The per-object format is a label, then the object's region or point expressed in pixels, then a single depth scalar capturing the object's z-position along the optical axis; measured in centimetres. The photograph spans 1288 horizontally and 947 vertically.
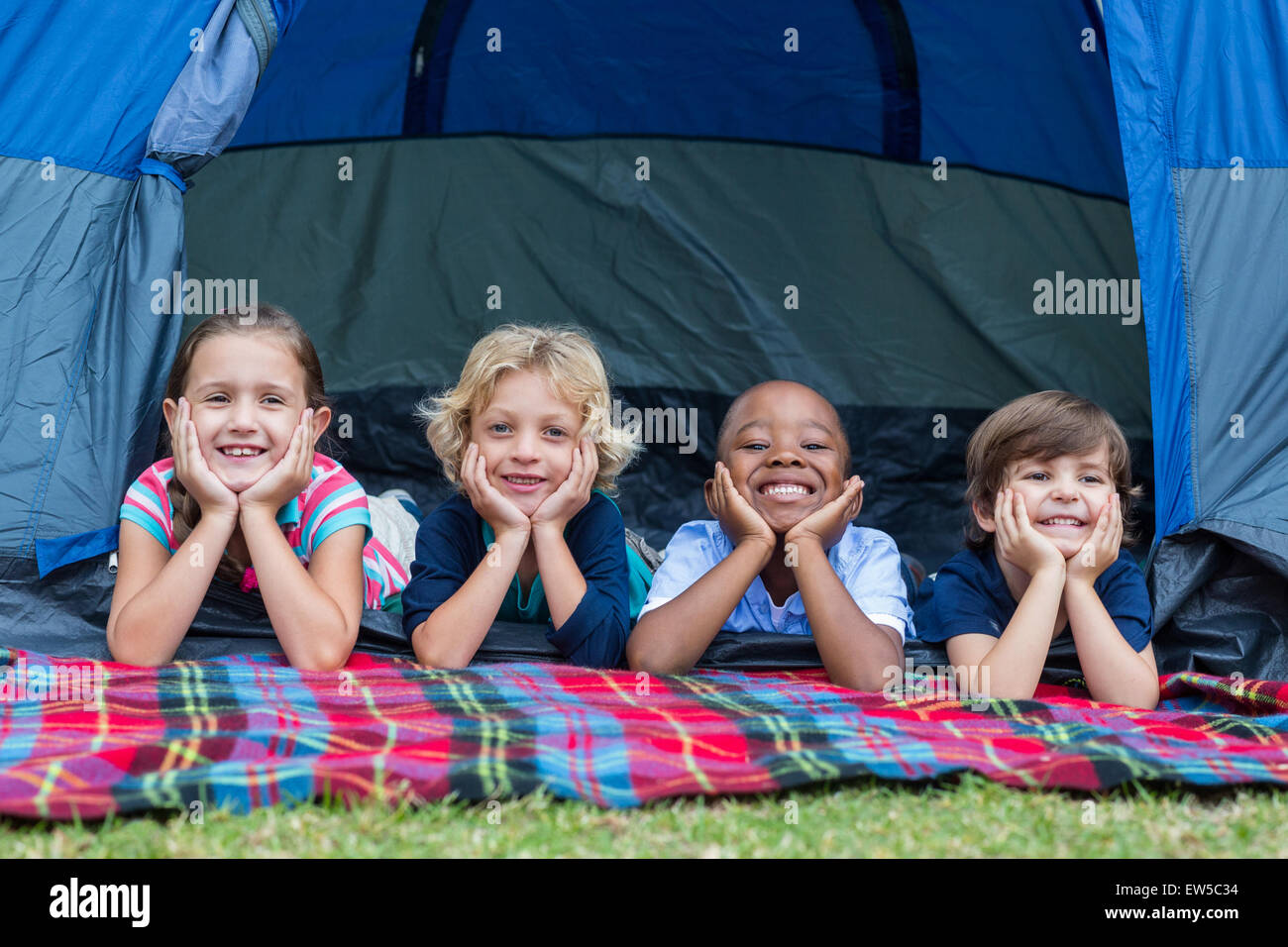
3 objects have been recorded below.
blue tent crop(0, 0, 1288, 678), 402
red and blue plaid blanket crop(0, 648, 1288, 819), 170
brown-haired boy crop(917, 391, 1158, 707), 237
